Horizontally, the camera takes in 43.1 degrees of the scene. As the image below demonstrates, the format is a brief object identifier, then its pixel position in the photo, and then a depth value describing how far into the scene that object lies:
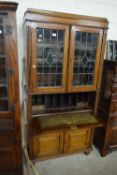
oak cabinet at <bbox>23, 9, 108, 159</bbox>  1.57
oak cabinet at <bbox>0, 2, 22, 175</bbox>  1.26
